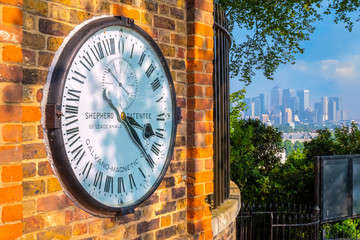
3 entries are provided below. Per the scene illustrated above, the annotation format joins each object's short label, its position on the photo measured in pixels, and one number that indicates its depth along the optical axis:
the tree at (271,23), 11.97
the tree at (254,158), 9.78
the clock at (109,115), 2.25
